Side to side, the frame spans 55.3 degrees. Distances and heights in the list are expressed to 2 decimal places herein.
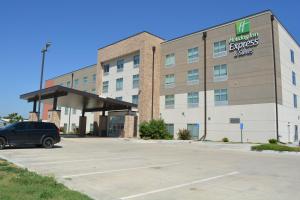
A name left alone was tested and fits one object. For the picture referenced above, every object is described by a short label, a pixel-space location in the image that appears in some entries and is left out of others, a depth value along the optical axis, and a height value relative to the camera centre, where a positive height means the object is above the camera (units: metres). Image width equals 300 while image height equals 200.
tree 63.56 +1.96
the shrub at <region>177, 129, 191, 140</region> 36.62 -0.77
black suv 18.25 -0.54
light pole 28.14 +7.37
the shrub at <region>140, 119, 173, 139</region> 36.72 -0.21
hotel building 31.41 +6.39
